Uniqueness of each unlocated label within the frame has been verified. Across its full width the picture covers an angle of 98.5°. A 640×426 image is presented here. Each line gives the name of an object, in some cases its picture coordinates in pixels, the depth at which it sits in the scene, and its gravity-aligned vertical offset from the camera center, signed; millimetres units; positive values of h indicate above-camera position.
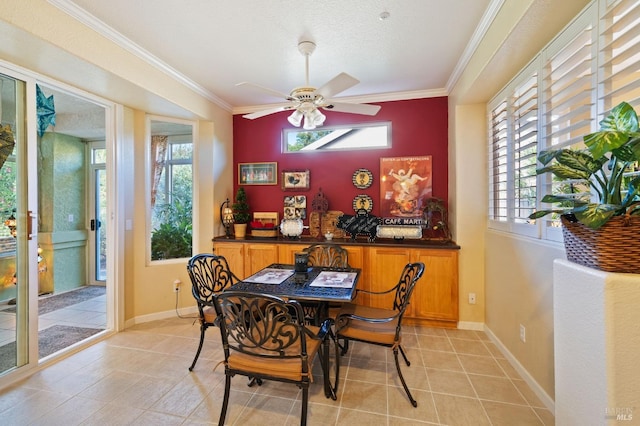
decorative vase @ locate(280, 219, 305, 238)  3604 -229
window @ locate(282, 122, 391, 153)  3783 +1028
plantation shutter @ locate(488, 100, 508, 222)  2671 +466
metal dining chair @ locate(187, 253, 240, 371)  2363 -706
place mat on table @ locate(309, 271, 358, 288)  2215 -592
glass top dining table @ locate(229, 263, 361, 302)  1993 -601
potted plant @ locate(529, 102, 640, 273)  996 +36
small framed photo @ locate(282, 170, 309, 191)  3961 +444
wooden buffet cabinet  3094 -689
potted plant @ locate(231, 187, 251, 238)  3867 -47
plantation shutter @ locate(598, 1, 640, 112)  1301 +781
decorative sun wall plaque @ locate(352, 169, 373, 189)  3777 +438
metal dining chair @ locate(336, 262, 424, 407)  2012 -896
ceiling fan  2076 +912
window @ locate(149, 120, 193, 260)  3564 +284
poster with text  3609 +324
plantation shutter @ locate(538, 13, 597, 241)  1588 +732
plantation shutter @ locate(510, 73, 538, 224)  2145 +499
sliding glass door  2248 -129
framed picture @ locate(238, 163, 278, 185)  4101 +559
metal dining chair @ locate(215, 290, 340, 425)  1534 -821
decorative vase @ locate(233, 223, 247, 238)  3859 -270
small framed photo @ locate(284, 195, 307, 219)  3982 +50
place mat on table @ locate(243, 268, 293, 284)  2359 -594
